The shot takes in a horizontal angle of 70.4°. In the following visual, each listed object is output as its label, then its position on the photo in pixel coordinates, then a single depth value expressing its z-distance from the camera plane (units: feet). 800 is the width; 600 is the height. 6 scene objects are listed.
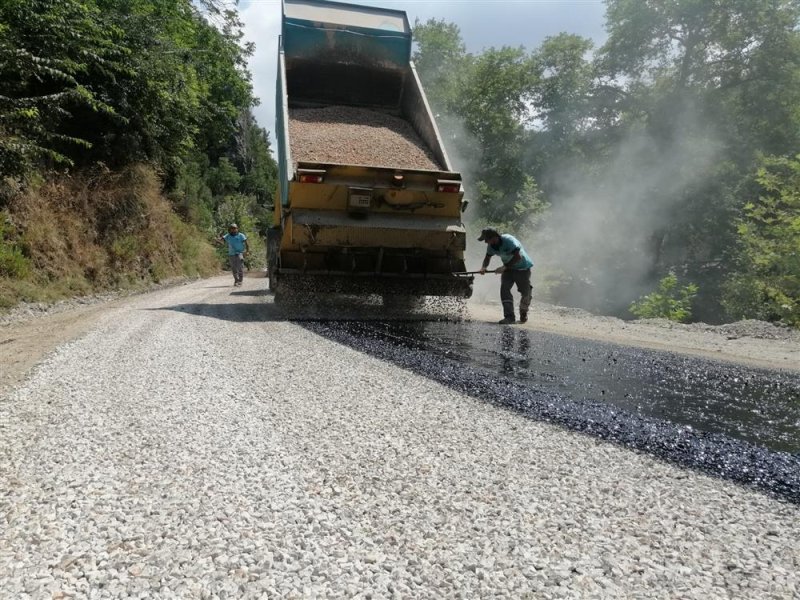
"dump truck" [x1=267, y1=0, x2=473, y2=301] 21.61
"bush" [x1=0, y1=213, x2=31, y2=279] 26.96
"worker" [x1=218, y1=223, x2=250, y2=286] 40.93
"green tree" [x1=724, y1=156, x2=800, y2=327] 31.55
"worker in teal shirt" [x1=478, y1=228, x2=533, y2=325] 25.20
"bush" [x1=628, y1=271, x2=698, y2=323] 35.50
